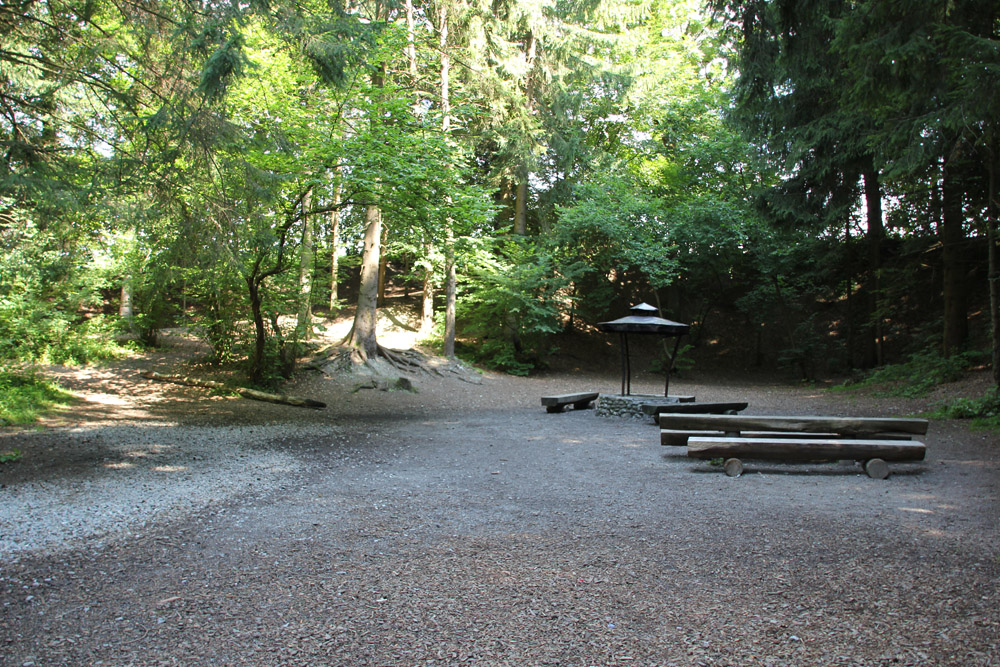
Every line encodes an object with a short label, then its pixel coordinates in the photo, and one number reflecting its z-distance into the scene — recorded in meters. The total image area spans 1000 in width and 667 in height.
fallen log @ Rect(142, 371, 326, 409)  10.91
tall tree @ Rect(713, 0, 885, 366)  8.62
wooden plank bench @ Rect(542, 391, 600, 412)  10.90
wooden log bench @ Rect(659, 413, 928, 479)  5.72
